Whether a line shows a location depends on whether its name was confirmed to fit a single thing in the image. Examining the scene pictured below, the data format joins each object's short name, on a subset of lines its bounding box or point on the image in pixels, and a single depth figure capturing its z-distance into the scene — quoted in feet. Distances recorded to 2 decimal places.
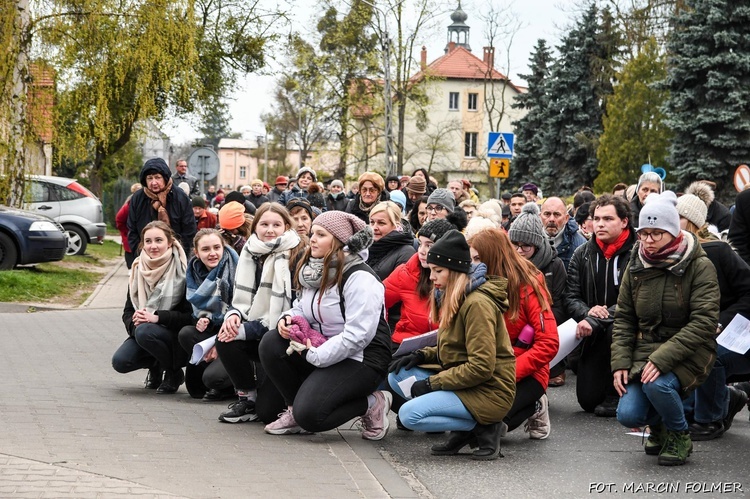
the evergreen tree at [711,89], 111.04
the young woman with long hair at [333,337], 23.78
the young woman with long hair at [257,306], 26.45
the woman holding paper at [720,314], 24.26
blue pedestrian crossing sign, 69.15
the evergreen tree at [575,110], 162.81
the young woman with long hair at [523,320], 23.62
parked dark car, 64.03
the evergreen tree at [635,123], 150.41
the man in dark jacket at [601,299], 28.94
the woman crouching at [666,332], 22.11
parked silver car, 87.10
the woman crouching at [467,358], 22.30
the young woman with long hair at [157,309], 29.89
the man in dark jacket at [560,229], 35.14
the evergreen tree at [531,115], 182.91
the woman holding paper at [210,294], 28.99
